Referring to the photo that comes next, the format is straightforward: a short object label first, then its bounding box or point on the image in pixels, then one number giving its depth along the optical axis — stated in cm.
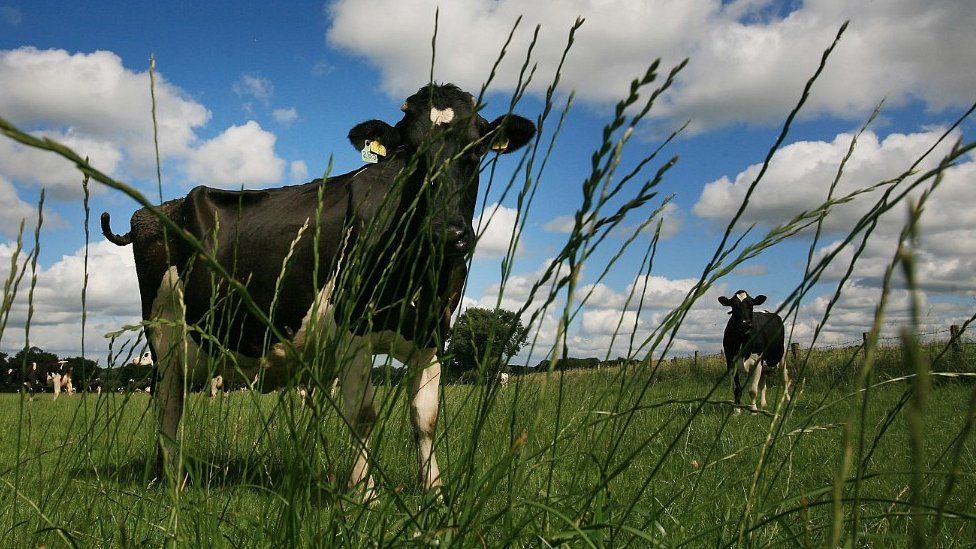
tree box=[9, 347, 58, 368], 3745
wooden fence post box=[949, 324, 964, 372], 1553
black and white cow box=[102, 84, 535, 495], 502
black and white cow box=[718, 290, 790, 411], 1513
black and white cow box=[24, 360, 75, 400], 3158
